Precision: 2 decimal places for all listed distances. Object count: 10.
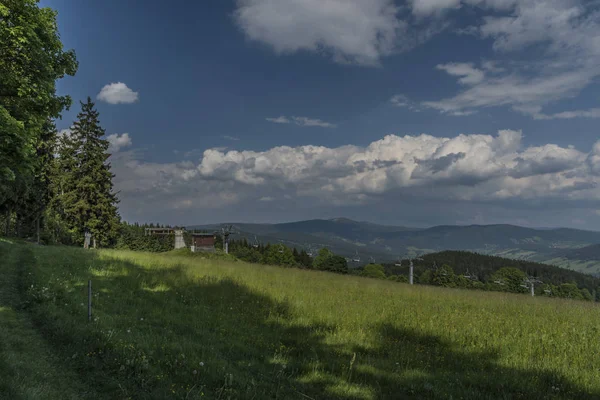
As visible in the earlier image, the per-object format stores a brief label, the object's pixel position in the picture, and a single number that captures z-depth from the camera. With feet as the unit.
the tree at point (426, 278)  418.51
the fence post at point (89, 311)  28.77
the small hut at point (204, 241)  182.73
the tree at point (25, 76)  43.91
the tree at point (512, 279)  350.23
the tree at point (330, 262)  360.63
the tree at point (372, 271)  395.55
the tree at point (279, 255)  360.69
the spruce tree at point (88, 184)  146.00
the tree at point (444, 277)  392.43
